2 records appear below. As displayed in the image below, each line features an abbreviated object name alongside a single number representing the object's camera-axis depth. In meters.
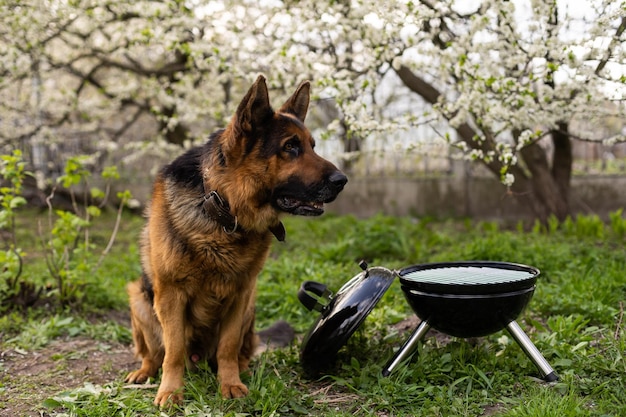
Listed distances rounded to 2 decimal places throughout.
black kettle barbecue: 3.01
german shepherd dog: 3.15
